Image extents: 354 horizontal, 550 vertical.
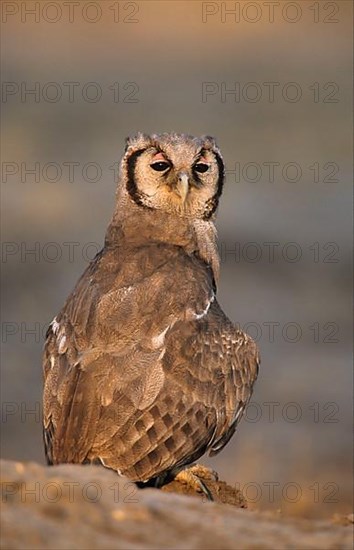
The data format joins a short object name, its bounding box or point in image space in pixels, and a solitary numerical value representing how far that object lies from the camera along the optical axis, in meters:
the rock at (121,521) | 14.69
